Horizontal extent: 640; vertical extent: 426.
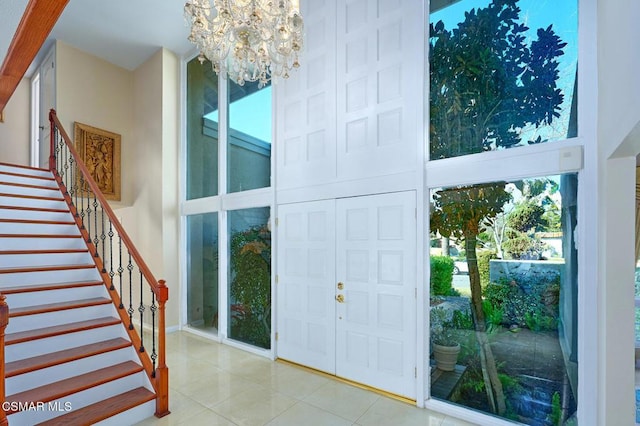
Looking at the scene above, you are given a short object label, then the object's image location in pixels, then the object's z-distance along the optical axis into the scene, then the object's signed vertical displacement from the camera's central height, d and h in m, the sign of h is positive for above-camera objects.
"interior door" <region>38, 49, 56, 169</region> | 5.45 +1.99
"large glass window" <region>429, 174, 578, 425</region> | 2.48 -0.77
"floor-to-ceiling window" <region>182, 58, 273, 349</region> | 4.55 +0.05
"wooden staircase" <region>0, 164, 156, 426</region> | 2.53 -1.18
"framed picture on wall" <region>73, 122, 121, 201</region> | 5.42 +0.99
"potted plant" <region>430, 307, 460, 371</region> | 3.00 -1.27
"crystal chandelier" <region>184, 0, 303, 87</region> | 2.21 +1.30
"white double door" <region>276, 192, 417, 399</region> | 3.15 -0.89
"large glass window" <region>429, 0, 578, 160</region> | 2.51 +1.22
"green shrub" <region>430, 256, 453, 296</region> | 3.04 -0.64
